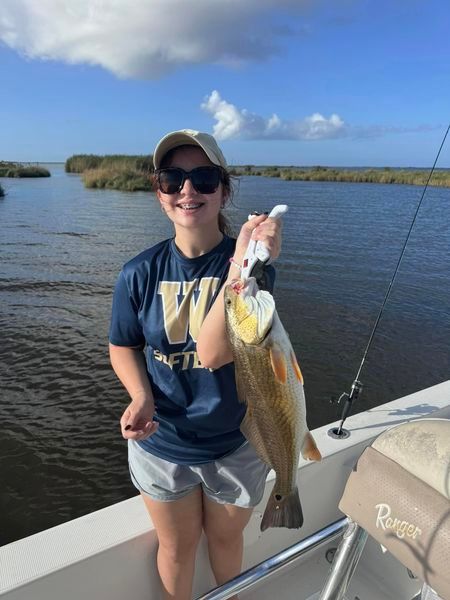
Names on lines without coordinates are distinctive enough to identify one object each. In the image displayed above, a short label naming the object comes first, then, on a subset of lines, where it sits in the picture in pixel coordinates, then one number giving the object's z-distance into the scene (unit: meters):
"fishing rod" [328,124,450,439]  3.03
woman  1.94
